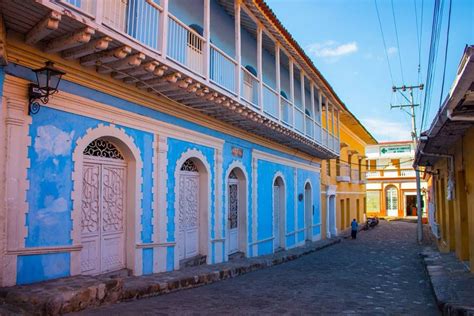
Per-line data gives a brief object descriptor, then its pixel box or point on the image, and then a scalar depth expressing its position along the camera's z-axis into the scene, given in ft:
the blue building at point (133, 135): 18.33
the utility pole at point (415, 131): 68.13
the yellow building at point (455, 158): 17.25
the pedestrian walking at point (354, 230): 73.02
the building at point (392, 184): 137.59
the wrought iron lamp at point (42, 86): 18.57
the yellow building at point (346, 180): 72.28
